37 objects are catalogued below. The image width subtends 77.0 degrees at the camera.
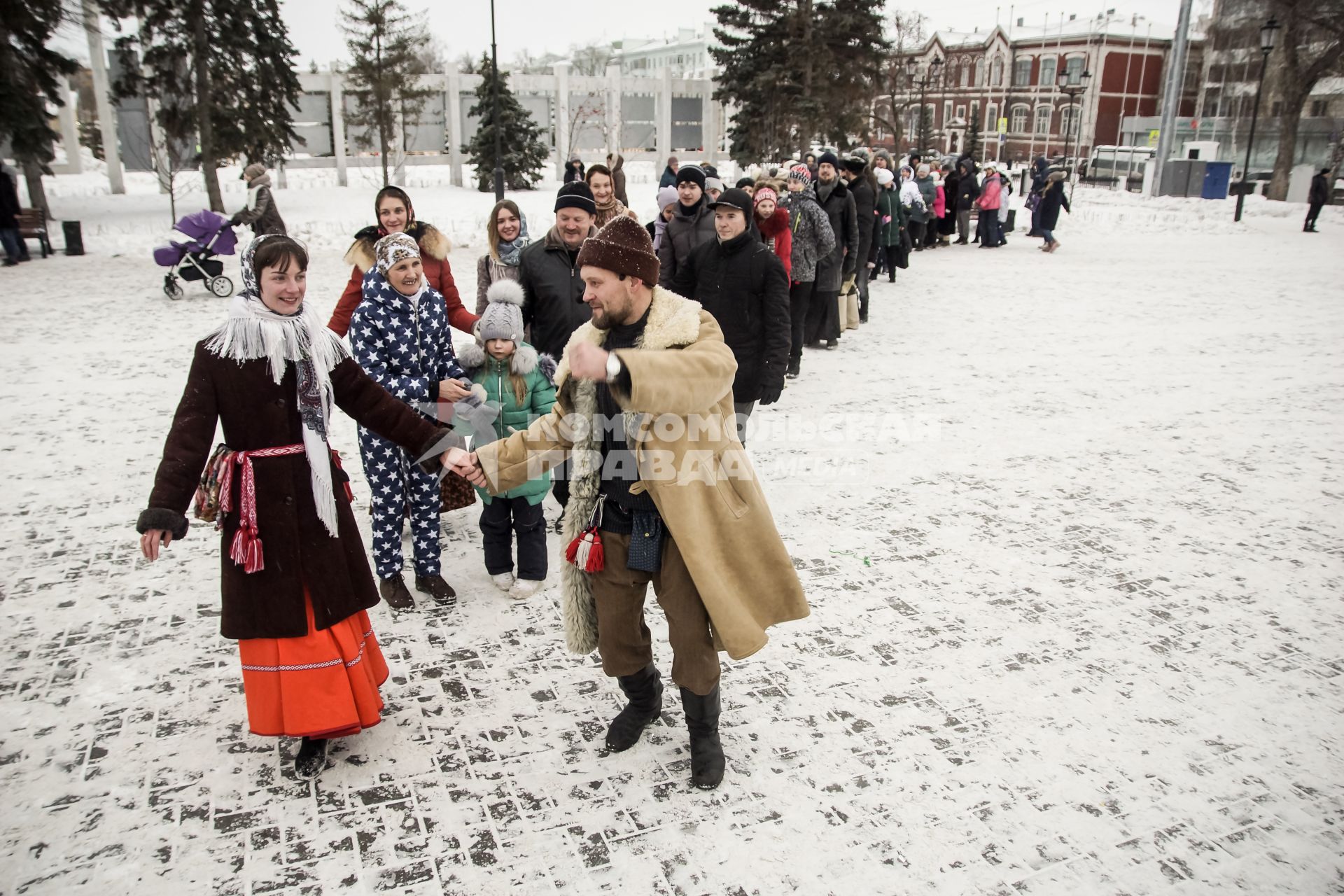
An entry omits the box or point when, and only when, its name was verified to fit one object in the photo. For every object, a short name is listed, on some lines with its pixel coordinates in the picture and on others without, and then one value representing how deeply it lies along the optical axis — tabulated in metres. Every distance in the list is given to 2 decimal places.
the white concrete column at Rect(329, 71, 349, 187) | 35.28
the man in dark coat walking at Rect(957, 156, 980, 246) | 18.64
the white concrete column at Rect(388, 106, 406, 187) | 31.95
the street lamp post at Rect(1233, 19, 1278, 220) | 23.05
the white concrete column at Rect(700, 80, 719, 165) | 46.09
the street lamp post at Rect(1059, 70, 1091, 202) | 27.91
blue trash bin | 30.86
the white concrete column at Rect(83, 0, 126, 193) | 26.92
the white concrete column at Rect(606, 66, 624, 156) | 41.12
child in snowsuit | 4.46
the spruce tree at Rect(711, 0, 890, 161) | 31.75
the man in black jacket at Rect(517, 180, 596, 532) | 4.87
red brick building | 63.19
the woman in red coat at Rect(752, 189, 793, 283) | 7.54
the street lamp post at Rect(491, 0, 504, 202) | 17.70
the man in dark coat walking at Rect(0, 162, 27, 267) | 14.37
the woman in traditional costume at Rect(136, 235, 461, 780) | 2.97
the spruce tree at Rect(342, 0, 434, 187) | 27.58
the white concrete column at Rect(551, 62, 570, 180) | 39.91
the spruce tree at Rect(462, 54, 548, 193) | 31.38
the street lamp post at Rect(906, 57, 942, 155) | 38.07
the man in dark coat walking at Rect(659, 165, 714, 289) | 6.86
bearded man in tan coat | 2.69
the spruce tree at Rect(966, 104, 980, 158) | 50.16
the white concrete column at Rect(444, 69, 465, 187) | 37.56
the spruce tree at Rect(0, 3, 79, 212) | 16.73
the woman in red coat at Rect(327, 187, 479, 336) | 4.71
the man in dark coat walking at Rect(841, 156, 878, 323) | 10.55
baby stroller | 12.30
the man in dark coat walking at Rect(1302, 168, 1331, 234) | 21.23
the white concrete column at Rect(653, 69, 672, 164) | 42.91
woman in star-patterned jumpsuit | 4.20
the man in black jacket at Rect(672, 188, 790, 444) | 5.47
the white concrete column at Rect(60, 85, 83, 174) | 30.44
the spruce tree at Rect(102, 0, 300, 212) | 22.14
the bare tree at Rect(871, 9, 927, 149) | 38.69
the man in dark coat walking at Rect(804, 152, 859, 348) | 9.45
